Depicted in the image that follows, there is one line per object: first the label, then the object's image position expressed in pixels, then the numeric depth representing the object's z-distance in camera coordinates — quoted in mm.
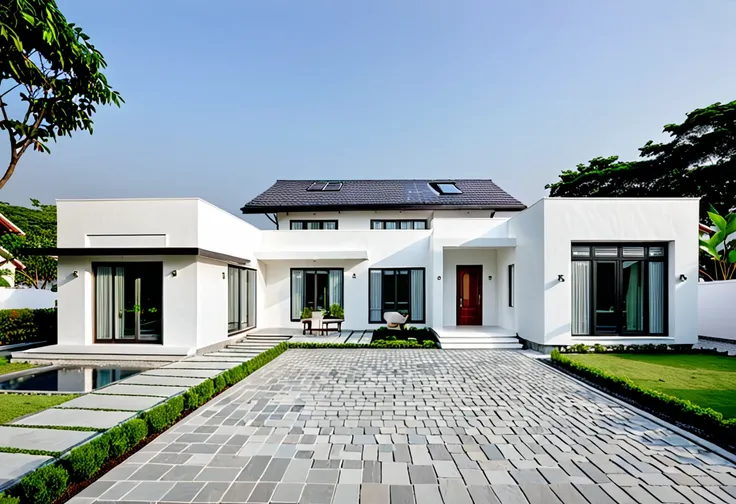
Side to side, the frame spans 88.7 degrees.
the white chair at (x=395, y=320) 15922
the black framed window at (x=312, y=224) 20141
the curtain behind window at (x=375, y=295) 17375
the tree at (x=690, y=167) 24734
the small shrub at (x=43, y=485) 3824
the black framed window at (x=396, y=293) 17219
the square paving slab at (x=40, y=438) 5164
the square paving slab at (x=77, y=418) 6008
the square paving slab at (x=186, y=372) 9281
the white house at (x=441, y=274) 12156
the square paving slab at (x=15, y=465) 4297
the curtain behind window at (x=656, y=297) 12953
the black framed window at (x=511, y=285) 15133
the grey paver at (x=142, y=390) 7742
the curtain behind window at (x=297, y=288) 17562
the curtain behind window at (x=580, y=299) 12758
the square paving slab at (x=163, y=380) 8523
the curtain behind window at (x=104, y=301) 12367
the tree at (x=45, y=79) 4316
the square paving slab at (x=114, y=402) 6860
